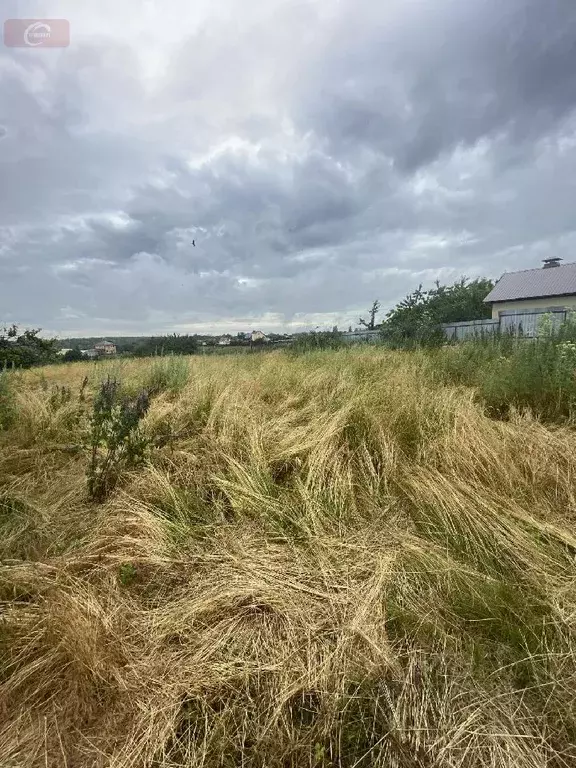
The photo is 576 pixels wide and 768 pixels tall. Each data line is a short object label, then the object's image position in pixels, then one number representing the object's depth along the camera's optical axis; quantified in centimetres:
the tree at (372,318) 2319
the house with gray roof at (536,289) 2359
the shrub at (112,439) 266
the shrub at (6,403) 405
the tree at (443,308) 1806
